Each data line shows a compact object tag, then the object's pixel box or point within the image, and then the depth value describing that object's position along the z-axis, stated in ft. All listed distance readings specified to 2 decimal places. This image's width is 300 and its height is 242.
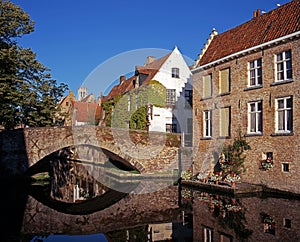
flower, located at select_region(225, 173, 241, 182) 47.11
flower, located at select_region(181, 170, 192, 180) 57.77
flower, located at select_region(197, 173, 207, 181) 53.11
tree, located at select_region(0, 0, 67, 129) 63.62
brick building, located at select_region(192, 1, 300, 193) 42.75
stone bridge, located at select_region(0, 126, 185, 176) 58.29
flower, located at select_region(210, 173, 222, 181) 48.69
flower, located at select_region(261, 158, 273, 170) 44.68
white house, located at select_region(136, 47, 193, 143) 83.05
